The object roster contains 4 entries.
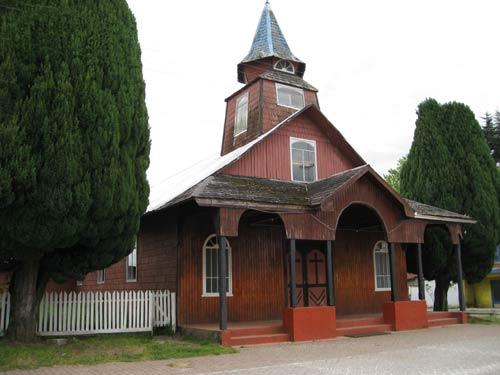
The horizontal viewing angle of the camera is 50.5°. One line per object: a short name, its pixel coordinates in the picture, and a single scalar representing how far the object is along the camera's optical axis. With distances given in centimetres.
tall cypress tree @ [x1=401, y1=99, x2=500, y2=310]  2036
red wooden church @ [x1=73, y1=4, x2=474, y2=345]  1405
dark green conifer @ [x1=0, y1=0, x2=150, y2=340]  1037
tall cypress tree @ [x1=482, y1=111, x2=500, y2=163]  4191
